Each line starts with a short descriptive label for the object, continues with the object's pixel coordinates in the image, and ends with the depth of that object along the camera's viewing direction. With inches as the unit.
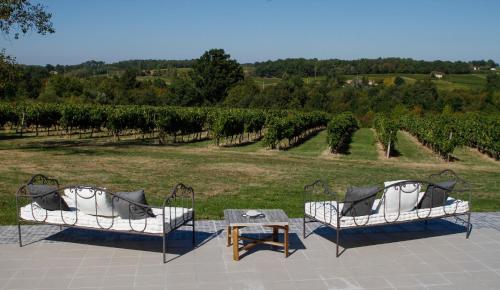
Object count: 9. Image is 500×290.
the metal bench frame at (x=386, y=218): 208.1
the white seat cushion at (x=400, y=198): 218.4
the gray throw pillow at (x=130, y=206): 198.8
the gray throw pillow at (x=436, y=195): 228.7
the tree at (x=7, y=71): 647.1
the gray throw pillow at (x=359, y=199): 207.8
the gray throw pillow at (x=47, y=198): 209.9
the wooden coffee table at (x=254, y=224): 200.7
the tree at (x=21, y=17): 620.1
